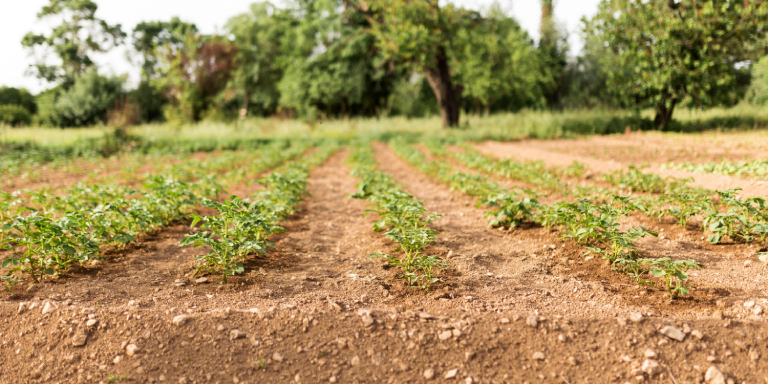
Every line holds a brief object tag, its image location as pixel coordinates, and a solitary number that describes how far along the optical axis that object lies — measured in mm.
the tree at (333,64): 25672
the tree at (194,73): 26812
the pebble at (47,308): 2604
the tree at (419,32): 16875
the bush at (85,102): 27359
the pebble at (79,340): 2361
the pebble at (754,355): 2152
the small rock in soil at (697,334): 2289
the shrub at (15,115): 25062
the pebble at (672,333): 2299
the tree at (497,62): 24641
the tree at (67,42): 34438
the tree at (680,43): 14227
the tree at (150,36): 43406
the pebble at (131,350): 2307
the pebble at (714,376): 2013
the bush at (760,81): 16109
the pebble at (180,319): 2507
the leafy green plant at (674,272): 2611
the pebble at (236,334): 2424
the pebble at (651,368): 2117
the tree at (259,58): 32406
